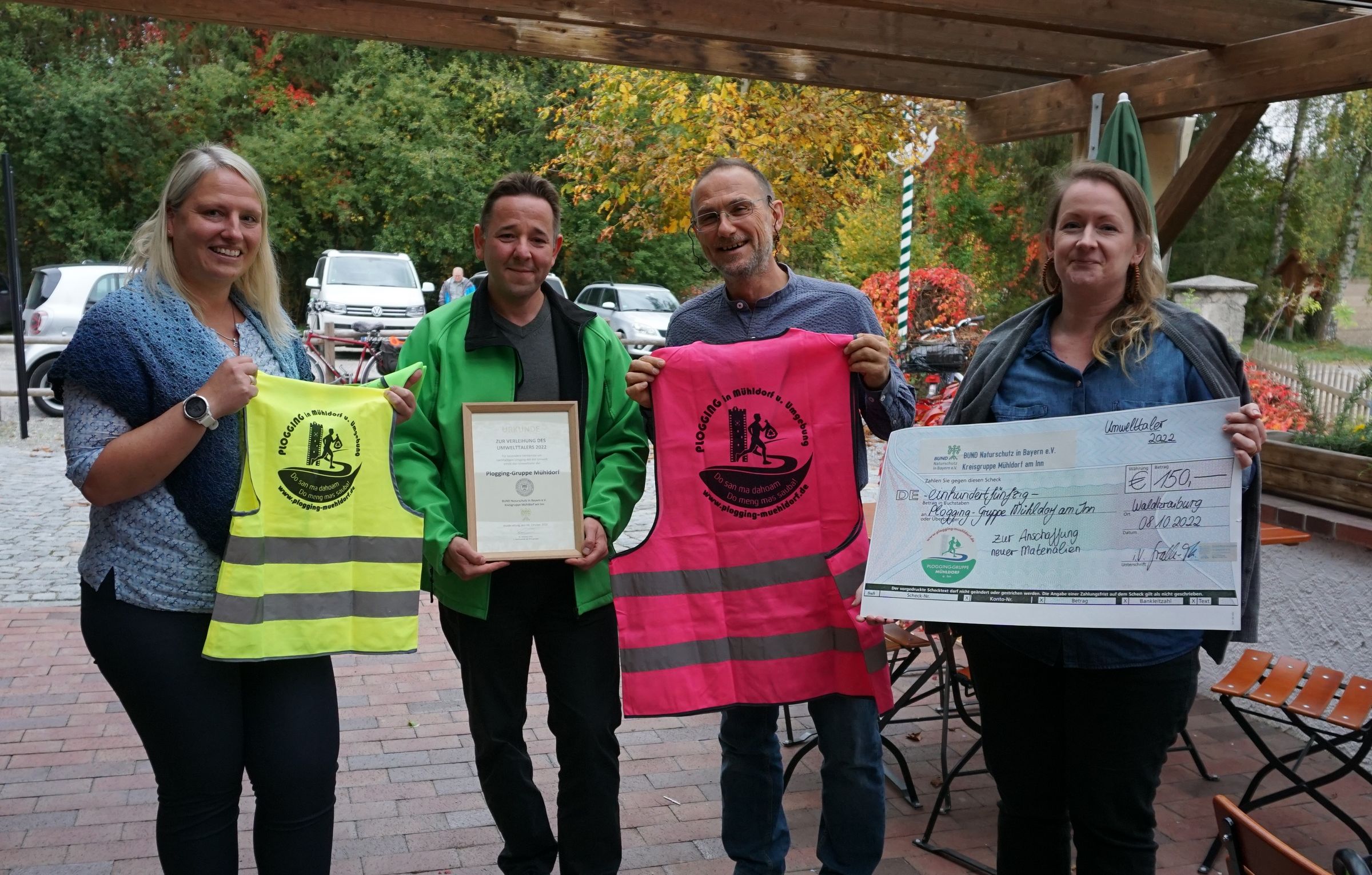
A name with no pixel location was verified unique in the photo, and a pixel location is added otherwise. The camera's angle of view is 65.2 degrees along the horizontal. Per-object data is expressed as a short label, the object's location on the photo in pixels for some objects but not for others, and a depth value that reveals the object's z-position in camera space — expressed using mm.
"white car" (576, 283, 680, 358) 22188
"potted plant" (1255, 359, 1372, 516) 5773
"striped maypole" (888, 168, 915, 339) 11781
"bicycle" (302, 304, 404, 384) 14336
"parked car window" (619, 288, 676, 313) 23594
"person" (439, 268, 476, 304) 20131
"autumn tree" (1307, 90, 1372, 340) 22938
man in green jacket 3053
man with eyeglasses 2994
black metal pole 11977
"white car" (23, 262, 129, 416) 15430
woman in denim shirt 2543
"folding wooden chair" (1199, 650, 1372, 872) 3793
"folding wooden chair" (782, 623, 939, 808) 4230
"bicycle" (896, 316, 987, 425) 6950
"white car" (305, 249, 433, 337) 22062
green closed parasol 5094
